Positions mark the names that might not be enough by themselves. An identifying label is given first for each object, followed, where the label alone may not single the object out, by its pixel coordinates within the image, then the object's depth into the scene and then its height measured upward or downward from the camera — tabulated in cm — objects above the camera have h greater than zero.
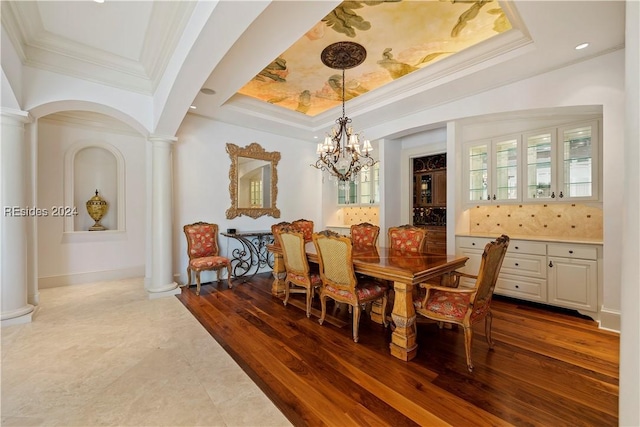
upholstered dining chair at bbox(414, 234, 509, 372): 205 -80
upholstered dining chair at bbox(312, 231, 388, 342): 253 -71
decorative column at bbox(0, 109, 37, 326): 284 -9
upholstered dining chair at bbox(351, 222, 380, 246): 384 -37
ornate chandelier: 310 +99
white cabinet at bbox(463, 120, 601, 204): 335 +61
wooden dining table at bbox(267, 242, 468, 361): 224 -58
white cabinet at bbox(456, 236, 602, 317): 301 -79
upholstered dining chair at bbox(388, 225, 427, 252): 321 -36
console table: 486 -81
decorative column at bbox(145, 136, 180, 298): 387 -8
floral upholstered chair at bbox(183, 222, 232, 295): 404 -64
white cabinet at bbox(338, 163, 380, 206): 606 +47
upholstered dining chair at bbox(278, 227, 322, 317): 305 -63
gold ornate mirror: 500 +60
